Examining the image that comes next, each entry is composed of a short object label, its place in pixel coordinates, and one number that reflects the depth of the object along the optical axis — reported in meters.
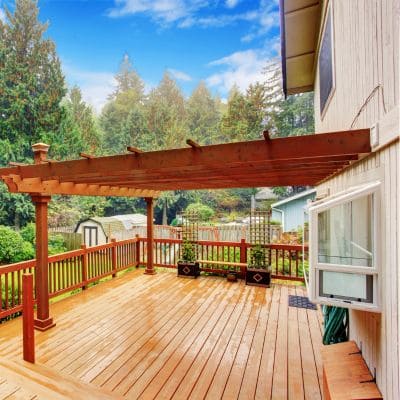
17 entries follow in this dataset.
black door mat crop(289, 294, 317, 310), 4.56
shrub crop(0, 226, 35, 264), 8.23
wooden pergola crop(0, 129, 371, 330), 1.87
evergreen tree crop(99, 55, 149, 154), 22.02
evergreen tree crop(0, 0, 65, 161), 14.51
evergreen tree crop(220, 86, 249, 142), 21.63
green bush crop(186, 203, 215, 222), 18.35
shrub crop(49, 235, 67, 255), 11.43
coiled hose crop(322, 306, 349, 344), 2.62
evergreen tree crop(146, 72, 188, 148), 22.47
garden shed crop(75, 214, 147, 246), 12.77
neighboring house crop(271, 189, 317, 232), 14.00
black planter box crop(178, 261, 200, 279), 6.36
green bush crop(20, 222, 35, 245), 11.43
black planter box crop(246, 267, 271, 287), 5.63
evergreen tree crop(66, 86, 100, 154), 21.70
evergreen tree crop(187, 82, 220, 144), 25.98
